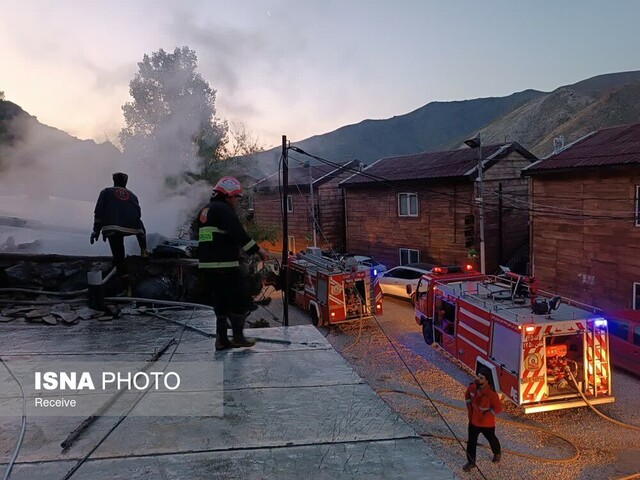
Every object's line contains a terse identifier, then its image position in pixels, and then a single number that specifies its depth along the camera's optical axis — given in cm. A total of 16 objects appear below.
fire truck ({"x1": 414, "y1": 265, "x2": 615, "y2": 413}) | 850
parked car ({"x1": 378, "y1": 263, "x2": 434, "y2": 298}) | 1871
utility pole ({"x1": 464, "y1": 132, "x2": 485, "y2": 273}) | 1709
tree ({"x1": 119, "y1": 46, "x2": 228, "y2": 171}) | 1566
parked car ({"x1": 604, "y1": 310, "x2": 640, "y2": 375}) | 1030
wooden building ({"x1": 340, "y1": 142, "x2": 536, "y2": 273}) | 2070
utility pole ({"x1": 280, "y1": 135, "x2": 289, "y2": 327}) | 1061
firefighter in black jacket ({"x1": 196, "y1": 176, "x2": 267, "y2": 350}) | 406
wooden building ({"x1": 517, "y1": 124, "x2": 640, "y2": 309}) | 1420
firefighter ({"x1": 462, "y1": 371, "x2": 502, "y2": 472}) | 706
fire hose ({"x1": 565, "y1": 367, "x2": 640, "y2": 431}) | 837
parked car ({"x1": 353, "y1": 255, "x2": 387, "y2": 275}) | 2125
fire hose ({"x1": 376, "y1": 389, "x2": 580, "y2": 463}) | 736
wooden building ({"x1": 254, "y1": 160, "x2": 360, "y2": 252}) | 2914
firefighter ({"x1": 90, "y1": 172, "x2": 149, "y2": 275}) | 579
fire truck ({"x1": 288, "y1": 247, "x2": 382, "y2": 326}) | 1512
